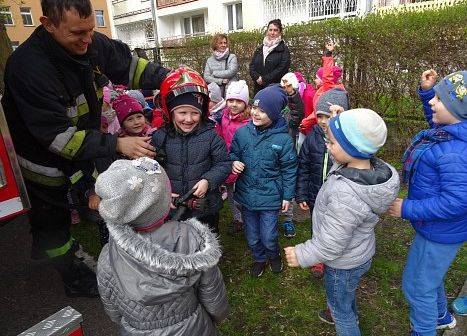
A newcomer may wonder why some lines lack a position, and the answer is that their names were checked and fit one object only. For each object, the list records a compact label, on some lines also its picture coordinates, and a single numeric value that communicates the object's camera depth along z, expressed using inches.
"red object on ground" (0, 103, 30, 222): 85.8
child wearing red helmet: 101.7
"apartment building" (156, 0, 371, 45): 663.1
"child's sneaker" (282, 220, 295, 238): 151.1
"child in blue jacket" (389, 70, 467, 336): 77.3
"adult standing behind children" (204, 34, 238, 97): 269.4
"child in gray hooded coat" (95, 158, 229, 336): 58.1
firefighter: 90.3
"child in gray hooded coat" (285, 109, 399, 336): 74.1
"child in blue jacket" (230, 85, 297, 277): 113.8
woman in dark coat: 245.6
